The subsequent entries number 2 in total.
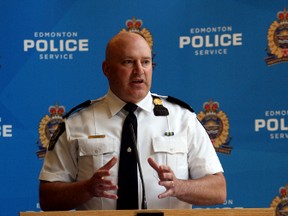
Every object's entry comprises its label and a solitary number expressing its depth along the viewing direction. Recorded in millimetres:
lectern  4034
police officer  4552
